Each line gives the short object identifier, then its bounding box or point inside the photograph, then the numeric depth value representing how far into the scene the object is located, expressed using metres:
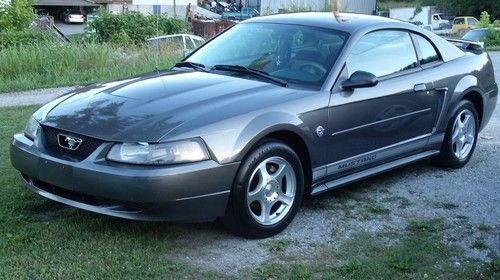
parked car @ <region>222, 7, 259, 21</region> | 56.87
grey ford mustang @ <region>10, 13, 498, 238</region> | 4.02
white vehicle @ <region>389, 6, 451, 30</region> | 52.49
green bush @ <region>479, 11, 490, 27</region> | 29.86
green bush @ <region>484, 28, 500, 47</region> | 24.65
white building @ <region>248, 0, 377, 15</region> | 32.81
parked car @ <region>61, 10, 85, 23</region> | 62.78
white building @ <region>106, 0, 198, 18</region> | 62.47
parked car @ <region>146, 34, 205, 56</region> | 17.95
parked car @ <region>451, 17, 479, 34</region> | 42.55
